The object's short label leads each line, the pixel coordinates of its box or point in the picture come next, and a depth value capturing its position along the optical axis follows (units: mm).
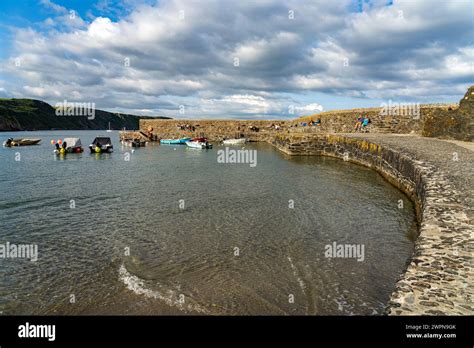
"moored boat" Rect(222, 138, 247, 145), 61875
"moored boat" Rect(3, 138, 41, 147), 62625
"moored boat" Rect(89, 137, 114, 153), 46312
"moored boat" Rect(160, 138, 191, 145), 65038
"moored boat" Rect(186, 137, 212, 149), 53225
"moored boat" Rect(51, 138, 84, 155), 44756
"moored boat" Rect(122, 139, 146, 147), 59312
